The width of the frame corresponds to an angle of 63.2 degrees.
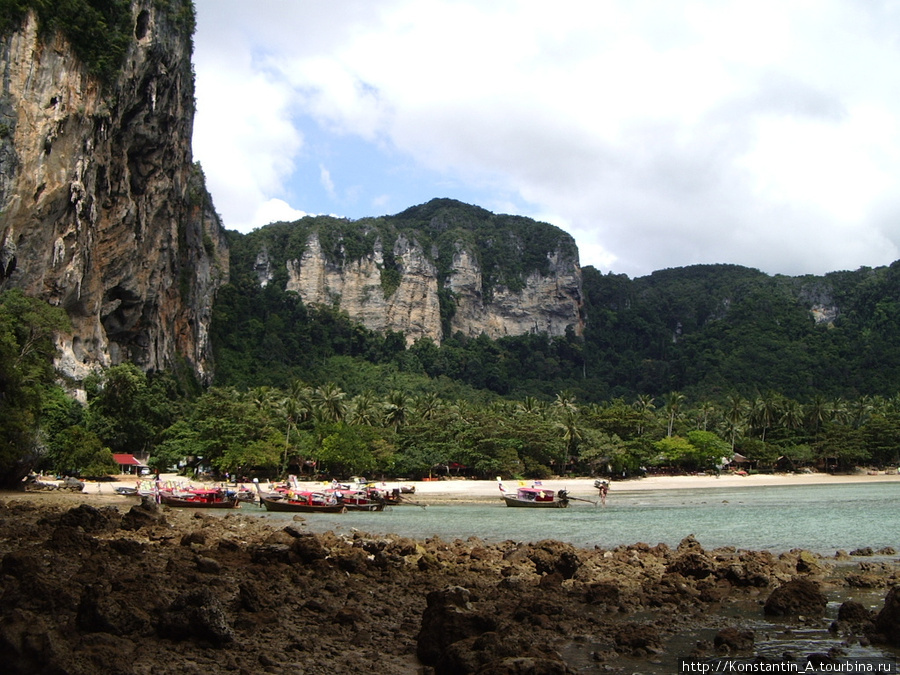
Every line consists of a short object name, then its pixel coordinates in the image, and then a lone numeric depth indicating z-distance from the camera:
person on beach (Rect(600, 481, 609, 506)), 47.38
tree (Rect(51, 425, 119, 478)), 49.25
